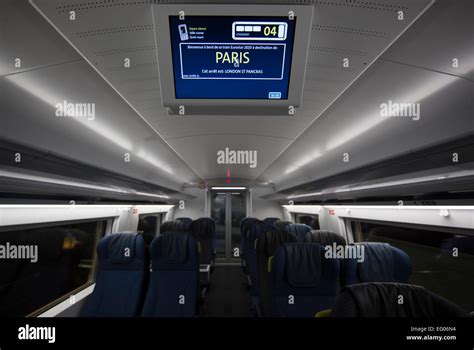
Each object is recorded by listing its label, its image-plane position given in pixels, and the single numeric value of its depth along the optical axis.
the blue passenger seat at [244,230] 7.33
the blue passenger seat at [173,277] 3.66
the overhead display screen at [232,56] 1.35
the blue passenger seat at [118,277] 3.62
